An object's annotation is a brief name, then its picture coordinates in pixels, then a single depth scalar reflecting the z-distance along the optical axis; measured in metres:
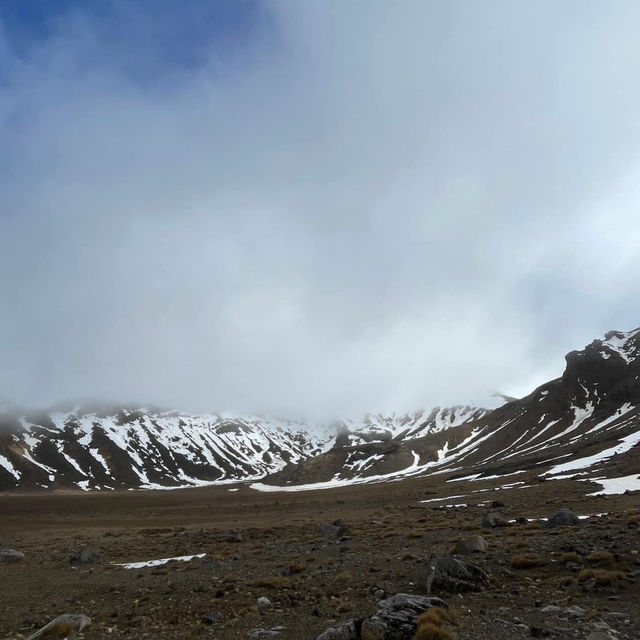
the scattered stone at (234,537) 31.38
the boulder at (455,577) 13.20
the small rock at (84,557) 26.36
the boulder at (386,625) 10.17
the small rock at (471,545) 17.83
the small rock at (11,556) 29.50
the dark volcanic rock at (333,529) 29.06
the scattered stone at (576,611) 10.62
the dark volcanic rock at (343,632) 10.37
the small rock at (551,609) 11.09
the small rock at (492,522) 25.35
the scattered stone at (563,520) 23.08
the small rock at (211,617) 13.07
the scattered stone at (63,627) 12.41
